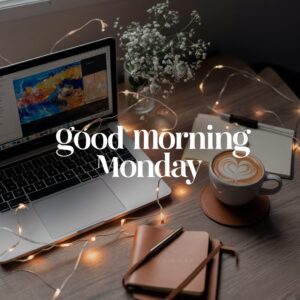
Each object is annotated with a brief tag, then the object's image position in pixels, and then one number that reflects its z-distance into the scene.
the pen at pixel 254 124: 1.19
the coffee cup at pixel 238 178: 0.97
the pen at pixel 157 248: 0.89
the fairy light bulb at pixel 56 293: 0.87
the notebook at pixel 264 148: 1.11
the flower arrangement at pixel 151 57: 1.13
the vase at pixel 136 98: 1.21
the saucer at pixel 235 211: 0.99
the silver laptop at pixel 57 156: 0.99
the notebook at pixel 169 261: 0.86
